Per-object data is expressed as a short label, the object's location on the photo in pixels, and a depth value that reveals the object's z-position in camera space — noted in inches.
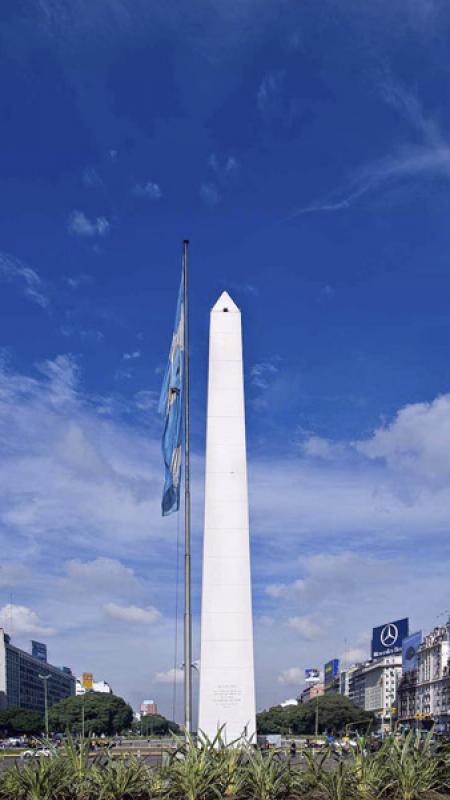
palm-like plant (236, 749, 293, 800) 403.2
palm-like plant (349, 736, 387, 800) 409.4
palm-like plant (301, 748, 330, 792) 425.1
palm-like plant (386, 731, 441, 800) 407.8
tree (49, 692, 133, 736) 5191.9
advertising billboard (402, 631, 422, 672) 5916.3
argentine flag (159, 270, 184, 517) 762.8
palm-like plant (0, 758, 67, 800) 407.8
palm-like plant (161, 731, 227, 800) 400.5
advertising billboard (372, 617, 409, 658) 6633.9
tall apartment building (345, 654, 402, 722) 7111.2
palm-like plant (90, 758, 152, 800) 410.3
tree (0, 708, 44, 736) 4414.4
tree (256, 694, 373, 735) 5132.9
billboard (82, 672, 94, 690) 6314.0
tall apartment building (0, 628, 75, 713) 5984.3
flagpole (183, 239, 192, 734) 697.0
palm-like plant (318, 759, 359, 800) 399.9
